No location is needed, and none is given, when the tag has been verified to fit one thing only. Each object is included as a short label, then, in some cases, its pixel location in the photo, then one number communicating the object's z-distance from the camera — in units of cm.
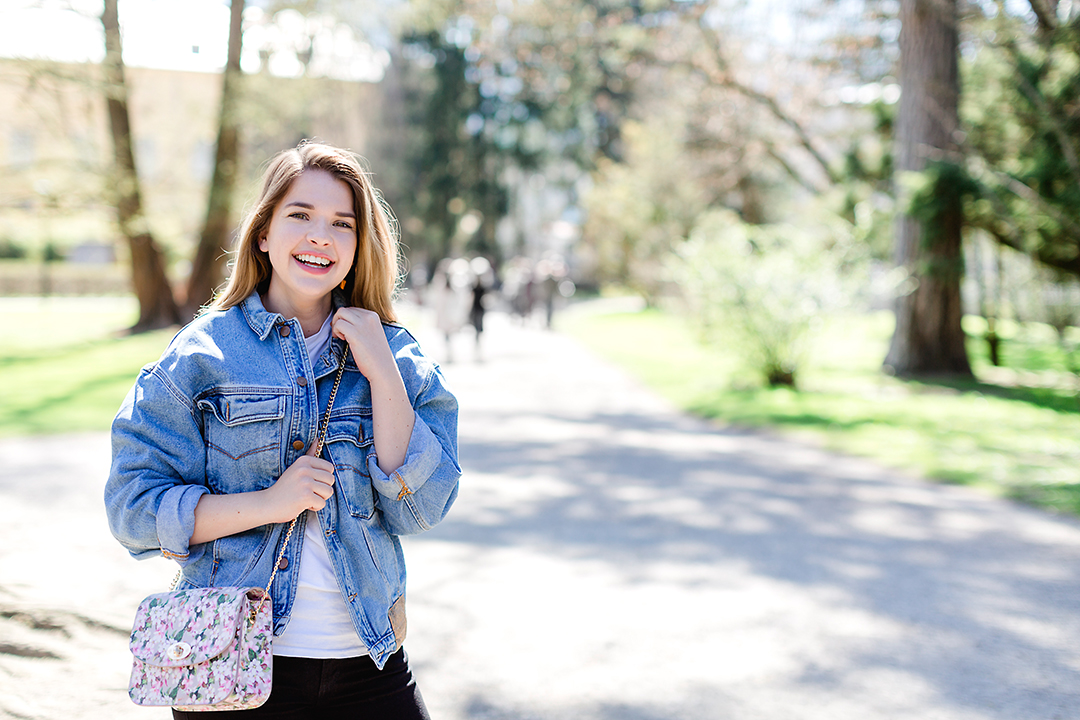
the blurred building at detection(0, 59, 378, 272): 1306
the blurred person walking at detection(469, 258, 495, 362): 1772
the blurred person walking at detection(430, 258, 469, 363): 1680
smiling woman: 176
